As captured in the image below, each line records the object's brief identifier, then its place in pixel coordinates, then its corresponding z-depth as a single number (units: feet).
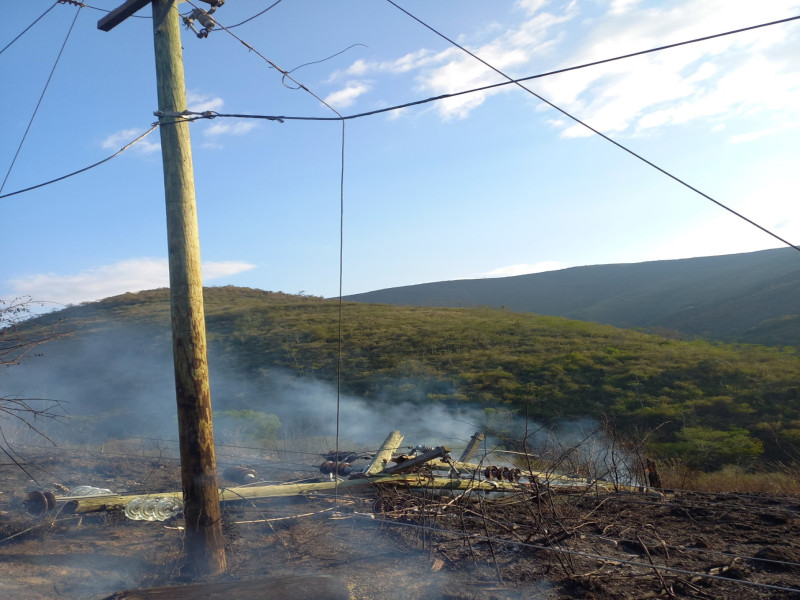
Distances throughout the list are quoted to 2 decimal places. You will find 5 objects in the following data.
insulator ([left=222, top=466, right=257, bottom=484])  31.17
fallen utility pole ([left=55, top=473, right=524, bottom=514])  23.56
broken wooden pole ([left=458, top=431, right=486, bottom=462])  33.52
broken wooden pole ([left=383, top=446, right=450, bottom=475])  26.23
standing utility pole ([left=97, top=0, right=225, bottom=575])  17.53
